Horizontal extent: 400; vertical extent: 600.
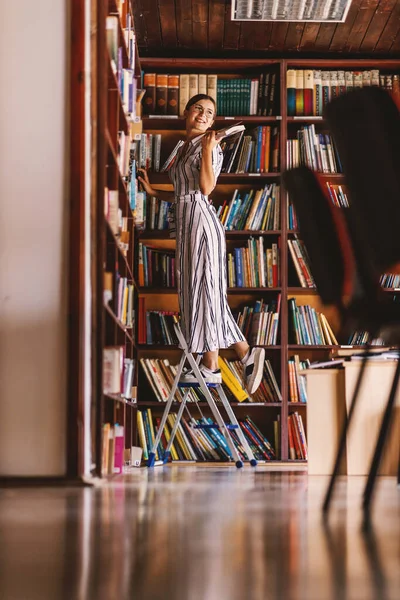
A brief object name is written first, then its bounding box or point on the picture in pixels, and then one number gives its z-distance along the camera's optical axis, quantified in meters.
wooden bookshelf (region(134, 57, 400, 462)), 6.00
